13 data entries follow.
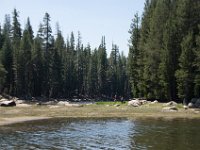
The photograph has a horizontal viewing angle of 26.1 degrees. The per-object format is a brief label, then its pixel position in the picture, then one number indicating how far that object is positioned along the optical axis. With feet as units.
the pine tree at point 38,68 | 397.19
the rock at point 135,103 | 237.25
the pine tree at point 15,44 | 382.42
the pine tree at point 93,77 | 506.48
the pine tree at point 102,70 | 511.40
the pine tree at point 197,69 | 221.25
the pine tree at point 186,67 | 227.20
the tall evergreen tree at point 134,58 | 295.32
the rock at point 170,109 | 205.01
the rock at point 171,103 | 223.71
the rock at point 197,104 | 215.06
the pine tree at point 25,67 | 384.68
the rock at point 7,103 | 235.50
